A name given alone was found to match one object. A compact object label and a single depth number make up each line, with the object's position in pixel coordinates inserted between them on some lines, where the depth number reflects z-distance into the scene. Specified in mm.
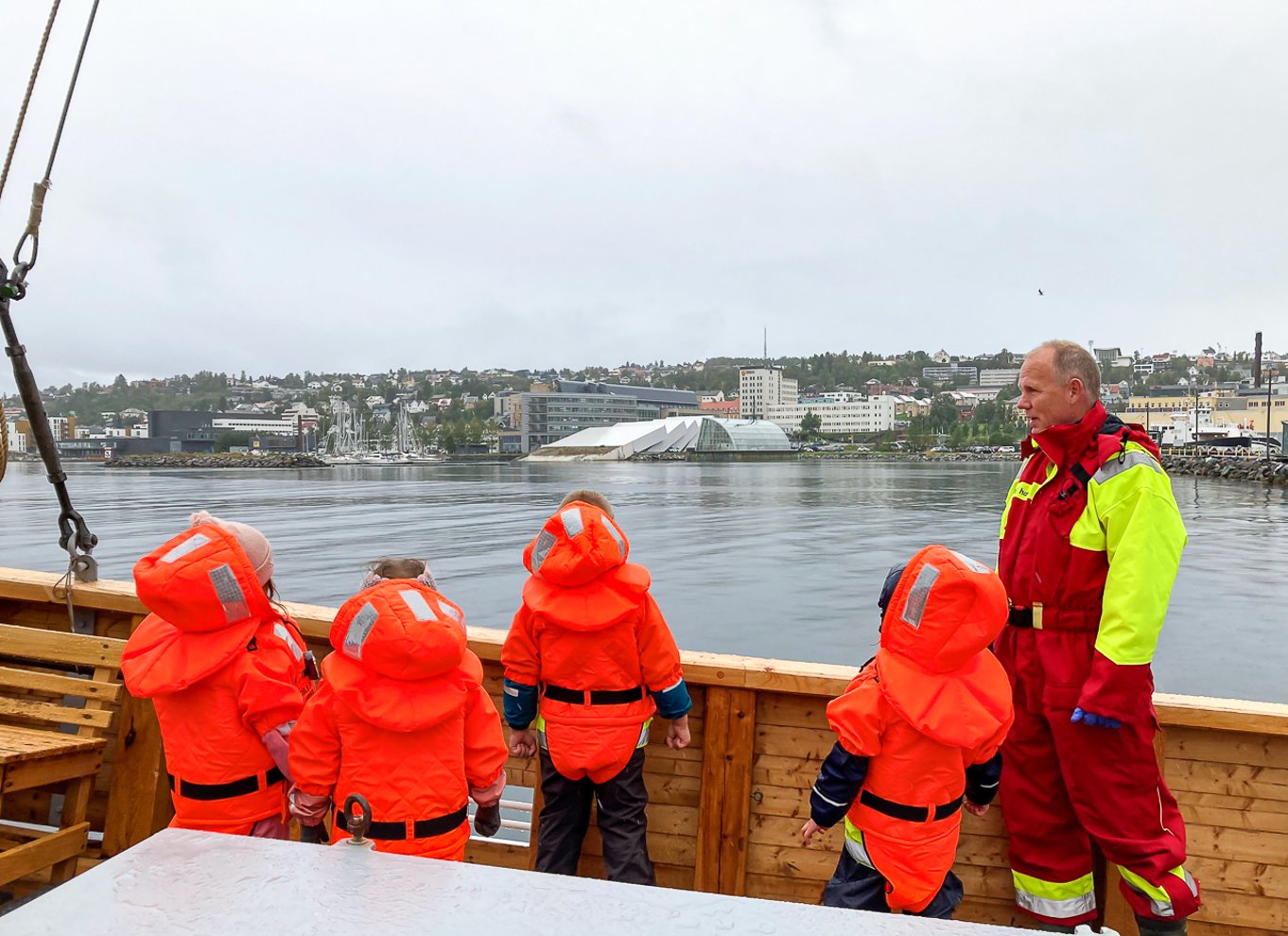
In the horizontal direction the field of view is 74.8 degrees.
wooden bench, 2545
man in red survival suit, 2254
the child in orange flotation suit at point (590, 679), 2537
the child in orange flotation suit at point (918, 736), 2088
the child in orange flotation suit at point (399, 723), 2045
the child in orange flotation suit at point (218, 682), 2293
